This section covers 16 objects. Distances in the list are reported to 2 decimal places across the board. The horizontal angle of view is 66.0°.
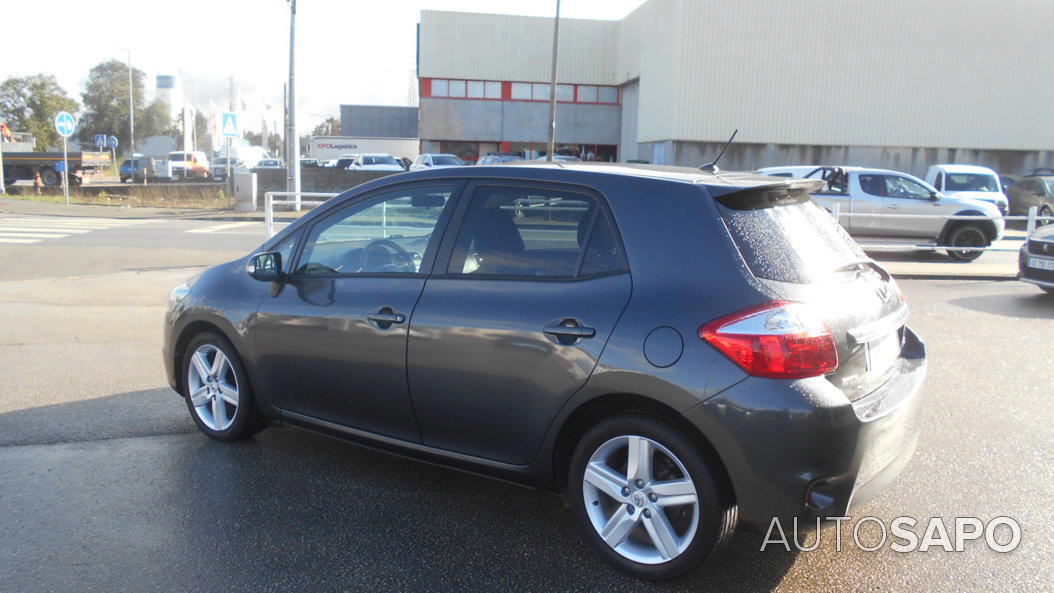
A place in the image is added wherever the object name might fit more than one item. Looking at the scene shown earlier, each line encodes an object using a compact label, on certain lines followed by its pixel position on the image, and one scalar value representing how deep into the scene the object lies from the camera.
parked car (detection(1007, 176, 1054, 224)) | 24.92
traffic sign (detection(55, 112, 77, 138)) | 24.89
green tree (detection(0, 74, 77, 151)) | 64.62
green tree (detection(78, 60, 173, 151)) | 78.88
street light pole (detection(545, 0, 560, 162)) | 28.79
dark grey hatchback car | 3.00
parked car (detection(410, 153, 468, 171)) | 32.06
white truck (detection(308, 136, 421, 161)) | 51.84
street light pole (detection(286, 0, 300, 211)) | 22.22
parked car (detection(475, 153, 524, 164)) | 30.66
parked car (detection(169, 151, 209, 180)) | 52.03
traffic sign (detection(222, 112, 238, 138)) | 24.06
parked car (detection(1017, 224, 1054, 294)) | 10.12
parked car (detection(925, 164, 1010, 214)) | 21.61
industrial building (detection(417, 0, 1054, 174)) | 33.31
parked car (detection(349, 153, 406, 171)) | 36.07
